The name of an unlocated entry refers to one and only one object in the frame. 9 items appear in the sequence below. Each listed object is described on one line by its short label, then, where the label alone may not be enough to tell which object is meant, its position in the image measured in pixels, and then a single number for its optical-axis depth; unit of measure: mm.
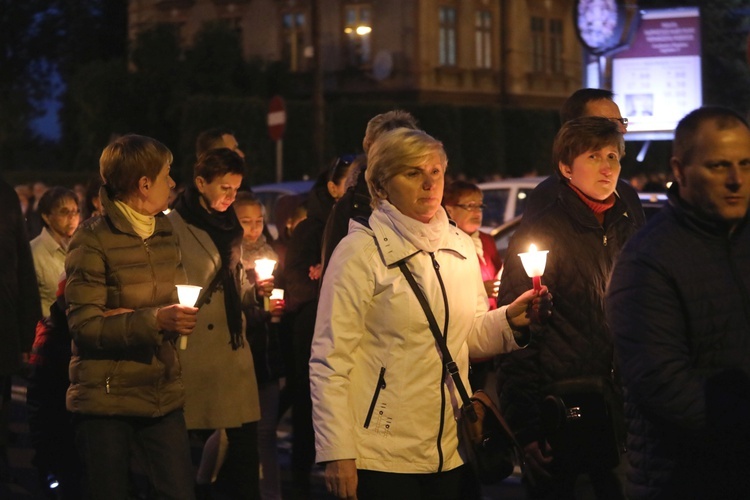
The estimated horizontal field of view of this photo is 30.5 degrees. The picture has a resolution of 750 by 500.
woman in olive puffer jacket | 5641
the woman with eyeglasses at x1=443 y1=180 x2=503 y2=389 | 8516
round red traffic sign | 22859
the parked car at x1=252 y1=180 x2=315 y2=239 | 18766
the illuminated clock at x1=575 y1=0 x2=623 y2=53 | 24250
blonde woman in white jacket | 4754
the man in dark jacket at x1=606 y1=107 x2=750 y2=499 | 3787
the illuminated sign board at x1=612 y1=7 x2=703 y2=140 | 27453
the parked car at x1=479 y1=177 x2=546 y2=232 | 16875
